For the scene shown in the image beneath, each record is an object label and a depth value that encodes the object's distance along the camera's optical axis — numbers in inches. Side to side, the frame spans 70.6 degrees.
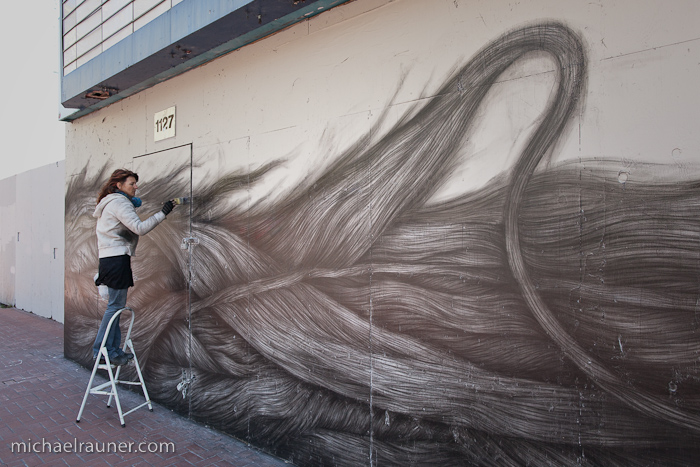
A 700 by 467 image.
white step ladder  182.9
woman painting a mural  187.8
